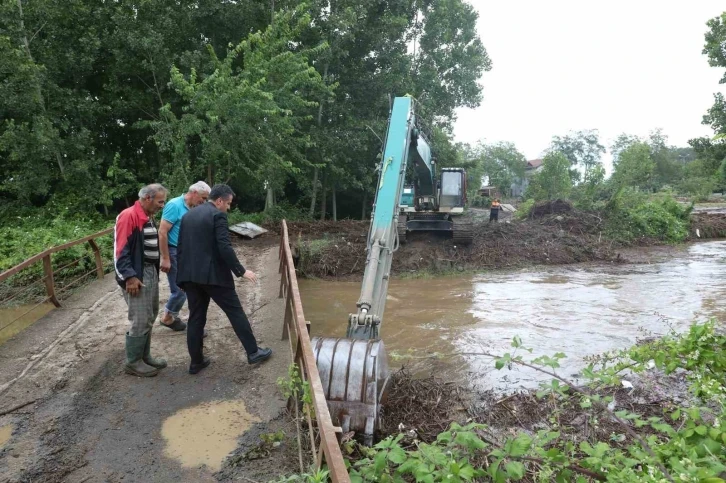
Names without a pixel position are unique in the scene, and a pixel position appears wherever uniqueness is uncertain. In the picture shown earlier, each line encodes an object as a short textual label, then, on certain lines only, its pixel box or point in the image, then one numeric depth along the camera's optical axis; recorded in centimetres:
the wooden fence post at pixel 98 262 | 871
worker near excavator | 2156
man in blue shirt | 538
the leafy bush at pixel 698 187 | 4557
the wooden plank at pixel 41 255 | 563
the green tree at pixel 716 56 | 2306
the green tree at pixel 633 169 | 2673
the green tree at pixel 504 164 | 7161
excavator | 399
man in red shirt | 444
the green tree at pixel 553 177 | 3769
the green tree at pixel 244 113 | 1562
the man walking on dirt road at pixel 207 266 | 441
